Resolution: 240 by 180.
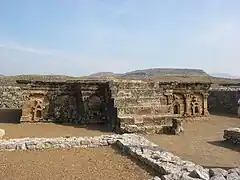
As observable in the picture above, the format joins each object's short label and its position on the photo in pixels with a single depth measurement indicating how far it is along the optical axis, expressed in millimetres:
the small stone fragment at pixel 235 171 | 6306
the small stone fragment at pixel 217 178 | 5883
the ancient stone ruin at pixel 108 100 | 15727
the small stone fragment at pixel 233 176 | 5930
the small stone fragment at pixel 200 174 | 6022
